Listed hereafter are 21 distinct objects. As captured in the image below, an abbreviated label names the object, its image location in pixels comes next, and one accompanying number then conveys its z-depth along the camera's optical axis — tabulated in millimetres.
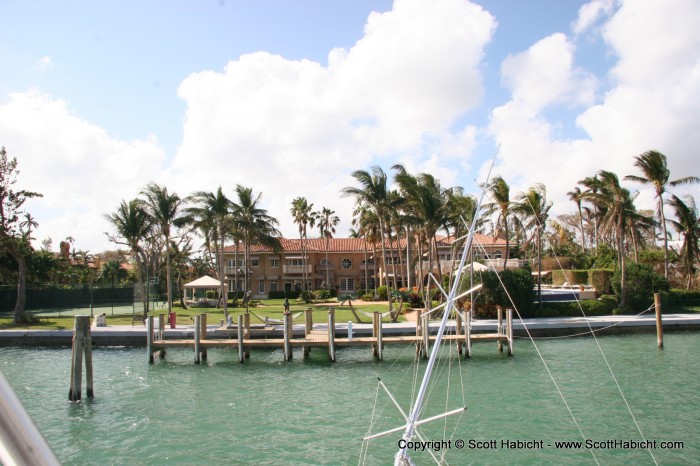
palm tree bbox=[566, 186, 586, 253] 63875
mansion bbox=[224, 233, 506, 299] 68938
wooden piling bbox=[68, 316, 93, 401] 17266
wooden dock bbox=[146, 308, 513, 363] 22984
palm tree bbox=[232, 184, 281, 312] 49175
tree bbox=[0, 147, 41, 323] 34156
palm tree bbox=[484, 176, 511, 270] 40656
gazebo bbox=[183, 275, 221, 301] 45844
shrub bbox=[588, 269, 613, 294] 41531
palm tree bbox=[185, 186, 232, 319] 43656
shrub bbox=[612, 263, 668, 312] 37344
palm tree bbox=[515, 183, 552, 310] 38500
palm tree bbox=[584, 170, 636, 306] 37281
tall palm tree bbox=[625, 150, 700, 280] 41750
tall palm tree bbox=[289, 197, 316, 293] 66500
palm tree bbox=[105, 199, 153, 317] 44500
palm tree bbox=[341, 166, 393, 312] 40312
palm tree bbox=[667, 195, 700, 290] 44375
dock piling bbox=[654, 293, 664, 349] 24906
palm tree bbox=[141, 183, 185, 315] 45188
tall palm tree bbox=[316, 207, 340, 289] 73169
